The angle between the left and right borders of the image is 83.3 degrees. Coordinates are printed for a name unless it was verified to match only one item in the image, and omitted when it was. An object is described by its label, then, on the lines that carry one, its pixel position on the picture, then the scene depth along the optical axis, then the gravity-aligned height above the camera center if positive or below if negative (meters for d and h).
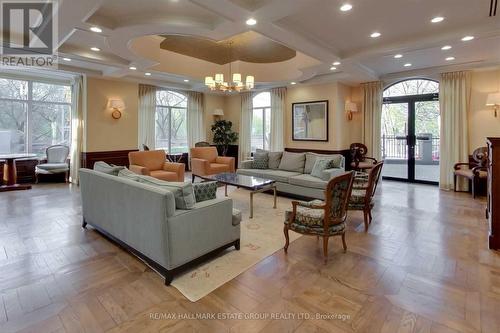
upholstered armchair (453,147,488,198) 5.66 -0.17
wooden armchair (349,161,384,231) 3.94 -0.54
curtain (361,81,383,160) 7.47 +1.20
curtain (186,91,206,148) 9.58 +1.42
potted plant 9.83 +0.89
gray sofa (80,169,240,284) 2.53 -0.64
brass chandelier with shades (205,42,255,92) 5.72 +1.59
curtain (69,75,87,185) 7.13 +1.10
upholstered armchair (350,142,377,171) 7.80 +0.18
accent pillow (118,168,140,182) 3.17 -0.17
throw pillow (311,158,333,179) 5.54 -0.11
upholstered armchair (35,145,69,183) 7.14 -0.08
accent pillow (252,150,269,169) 6.77 -0.02
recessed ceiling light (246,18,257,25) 3.59 +1.81
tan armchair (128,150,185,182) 6.21 -0.14
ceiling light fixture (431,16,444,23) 3.90 +1.99
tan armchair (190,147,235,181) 7.21 -0.05
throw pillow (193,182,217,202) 2.96 -0.33
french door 7.16 +0.60
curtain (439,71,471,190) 6.29 +0.87
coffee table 4.69 -0.39
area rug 2.53 -1.05
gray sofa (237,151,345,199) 5.36 -0.26
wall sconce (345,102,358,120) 7.61 +1.46
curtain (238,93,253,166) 9.63 +1.25
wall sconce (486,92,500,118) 5.82 +1.27
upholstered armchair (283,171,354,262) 2.91 -0.60
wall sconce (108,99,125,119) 7.16 +1.38
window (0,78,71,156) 7.12 +1.19
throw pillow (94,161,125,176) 3.53 -0.11
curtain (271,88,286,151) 8.73 +1.39
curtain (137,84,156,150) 8.22 +1.35
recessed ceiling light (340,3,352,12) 3.54 +1.96
